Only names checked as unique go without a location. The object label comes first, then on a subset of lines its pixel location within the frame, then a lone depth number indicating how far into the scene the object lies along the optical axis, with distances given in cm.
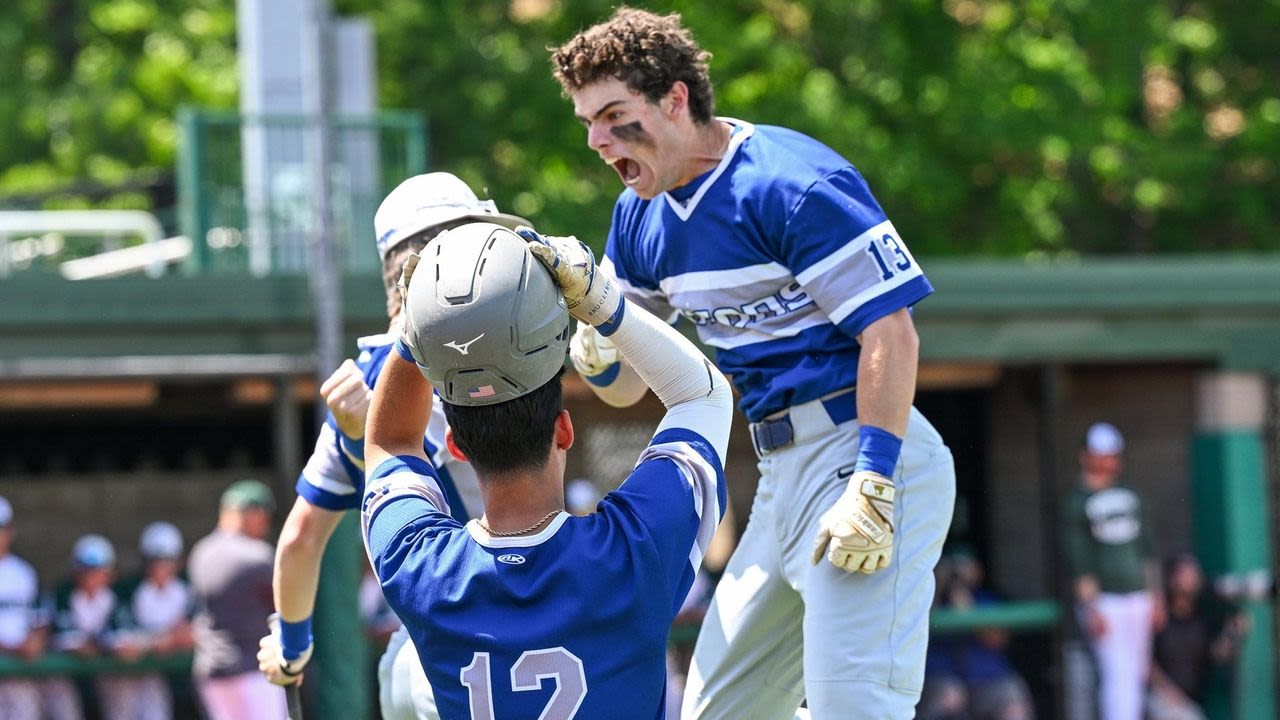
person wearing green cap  1805
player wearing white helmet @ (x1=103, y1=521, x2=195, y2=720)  1889
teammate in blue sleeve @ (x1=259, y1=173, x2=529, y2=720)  729
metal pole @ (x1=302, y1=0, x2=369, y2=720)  1916
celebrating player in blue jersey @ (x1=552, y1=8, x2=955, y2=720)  664
